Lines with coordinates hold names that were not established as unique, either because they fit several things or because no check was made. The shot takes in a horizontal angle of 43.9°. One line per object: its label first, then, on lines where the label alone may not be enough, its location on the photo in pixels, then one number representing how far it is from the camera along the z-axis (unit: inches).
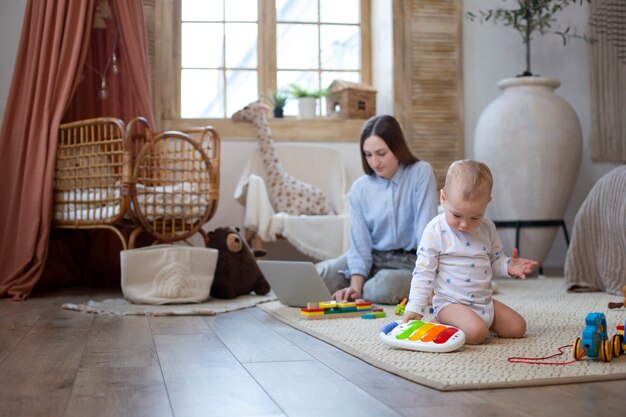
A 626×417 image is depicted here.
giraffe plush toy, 171.8
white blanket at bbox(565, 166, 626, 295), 126.8
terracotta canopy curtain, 133.8
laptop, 103.2
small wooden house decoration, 190.4
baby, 75.2
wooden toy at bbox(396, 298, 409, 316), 97.6
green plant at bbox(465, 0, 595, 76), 178.9
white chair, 157.3
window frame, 183.6
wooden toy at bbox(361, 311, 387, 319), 96.9
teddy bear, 129.4
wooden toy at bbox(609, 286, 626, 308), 103.5
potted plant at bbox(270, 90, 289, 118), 191.6
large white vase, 171.2
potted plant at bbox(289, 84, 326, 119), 191.6
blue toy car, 64.4
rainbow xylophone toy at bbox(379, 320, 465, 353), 70.7
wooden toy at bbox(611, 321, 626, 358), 66.4
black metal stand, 172.4
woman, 112.8
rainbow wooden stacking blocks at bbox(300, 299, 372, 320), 97.3
